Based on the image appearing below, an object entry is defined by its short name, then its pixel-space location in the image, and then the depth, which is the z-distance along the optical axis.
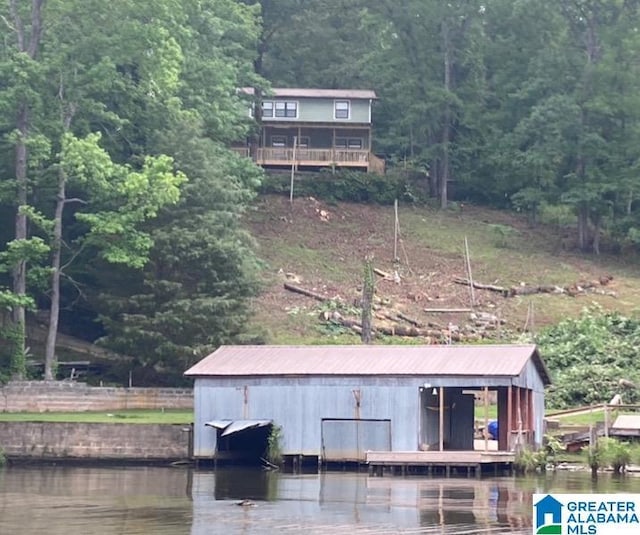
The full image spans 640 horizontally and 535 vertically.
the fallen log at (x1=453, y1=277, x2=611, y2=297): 75.12
